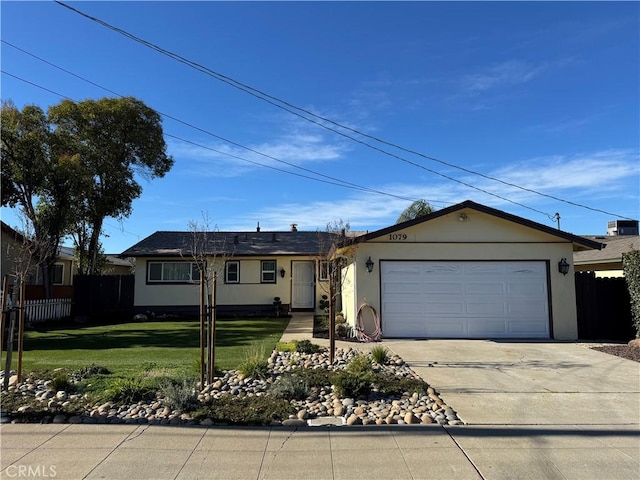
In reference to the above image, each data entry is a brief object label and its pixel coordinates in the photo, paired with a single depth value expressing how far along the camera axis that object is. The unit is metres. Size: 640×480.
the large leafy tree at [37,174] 16.33
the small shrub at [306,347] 9.77
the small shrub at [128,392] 5.90
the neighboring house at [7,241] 17.66
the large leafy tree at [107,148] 19.12
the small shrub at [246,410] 5.25
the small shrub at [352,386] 6.18
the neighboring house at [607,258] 17.52
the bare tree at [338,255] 9.04
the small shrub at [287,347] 10.03
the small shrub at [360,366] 7.28
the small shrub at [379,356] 8.34
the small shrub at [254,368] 7.30
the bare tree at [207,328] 6.70
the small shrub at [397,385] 6.46
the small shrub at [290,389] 6.14
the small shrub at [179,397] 5.52
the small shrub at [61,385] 6.38
